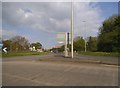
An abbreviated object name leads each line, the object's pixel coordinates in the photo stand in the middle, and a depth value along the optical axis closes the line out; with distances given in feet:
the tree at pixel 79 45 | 147.72
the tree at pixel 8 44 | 118.08
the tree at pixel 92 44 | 134.74
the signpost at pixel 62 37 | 44.42
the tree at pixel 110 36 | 94.50
